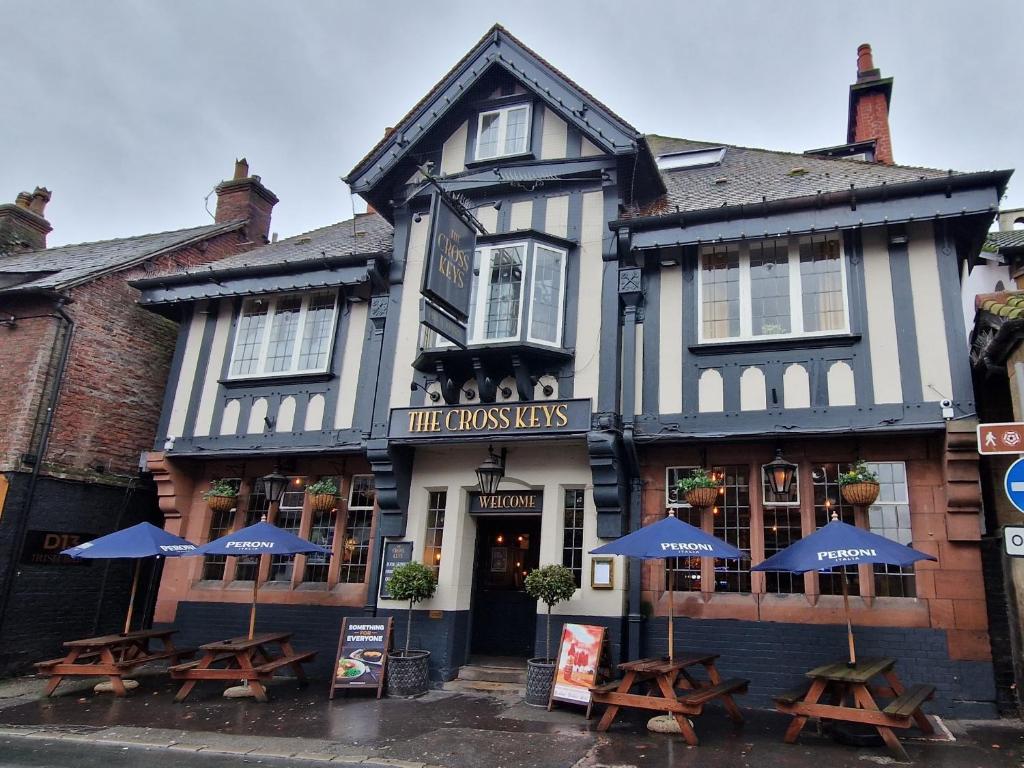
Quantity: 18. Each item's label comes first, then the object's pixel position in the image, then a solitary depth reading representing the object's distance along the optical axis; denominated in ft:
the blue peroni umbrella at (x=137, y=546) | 36.40
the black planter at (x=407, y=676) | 34.86
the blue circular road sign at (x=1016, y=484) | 20.01
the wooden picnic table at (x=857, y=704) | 24.00
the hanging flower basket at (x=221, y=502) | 44.60
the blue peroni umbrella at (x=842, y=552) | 26.37
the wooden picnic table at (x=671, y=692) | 26.55
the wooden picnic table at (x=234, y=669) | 33.37
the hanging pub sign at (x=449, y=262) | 35.33
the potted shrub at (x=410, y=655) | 34.96
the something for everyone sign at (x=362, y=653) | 34.81
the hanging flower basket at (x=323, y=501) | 42.50
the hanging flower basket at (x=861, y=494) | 32.55
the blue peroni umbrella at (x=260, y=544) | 35.45
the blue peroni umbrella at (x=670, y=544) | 28.66
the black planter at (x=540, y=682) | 32.40
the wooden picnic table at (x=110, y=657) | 34.76
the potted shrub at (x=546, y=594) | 32.68
